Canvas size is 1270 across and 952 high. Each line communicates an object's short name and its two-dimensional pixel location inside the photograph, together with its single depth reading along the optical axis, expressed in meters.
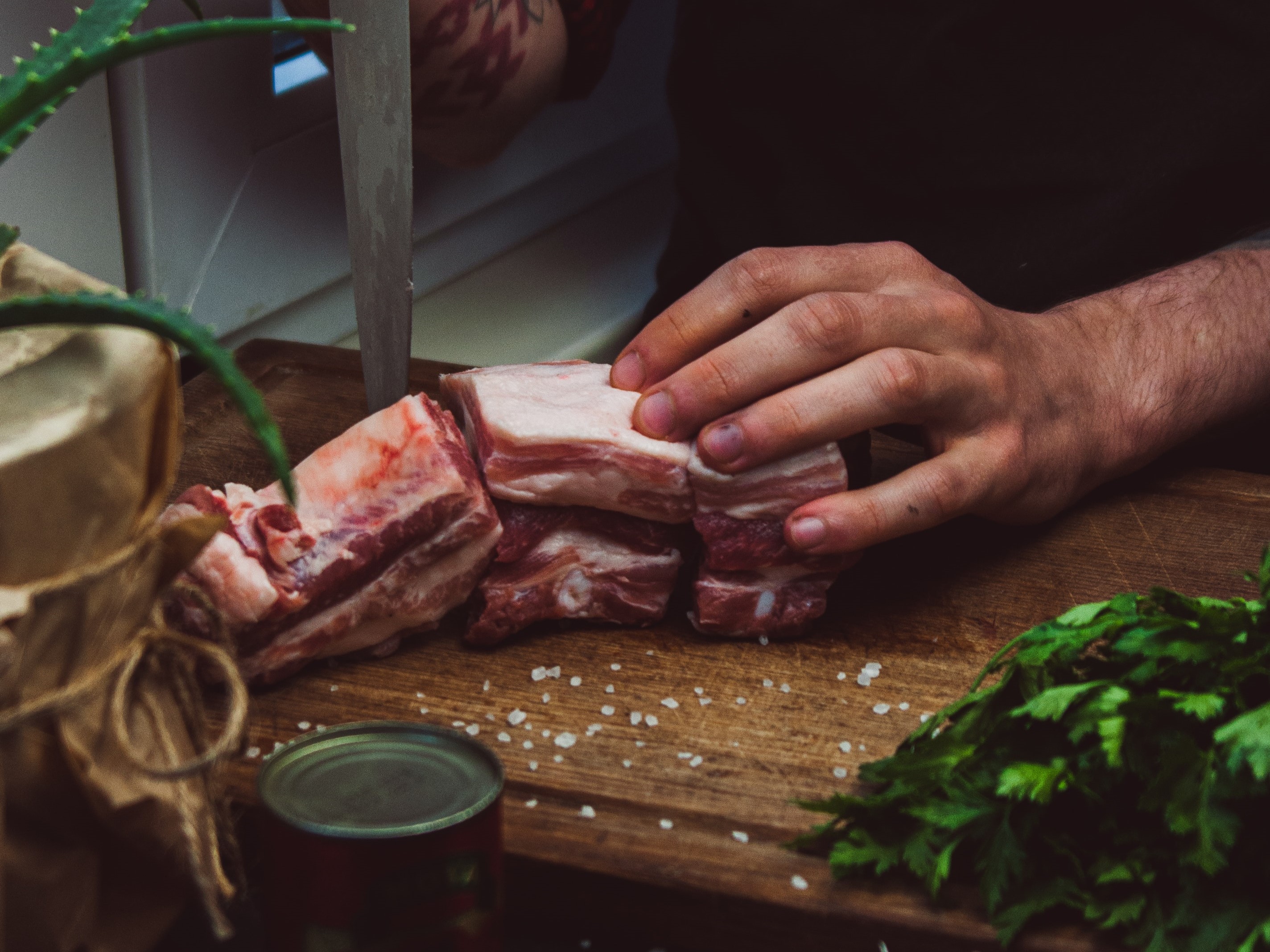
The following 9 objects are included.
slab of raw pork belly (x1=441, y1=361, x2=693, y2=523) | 0.87
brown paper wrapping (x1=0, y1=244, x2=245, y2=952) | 0.70
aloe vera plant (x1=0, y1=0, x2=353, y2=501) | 0.68
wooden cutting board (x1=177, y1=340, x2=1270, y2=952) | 0.79
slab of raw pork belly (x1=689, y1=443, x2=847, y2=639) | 0.88
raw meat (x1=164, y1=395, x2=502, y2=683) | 0.84
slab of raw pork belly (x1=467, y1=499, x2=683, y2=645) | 0.88
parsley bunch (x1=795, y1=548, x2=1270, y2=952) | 0.76
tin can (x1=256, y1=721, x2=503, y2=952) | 0.71
